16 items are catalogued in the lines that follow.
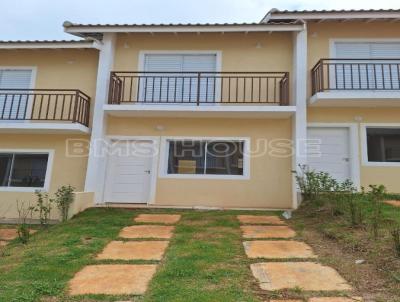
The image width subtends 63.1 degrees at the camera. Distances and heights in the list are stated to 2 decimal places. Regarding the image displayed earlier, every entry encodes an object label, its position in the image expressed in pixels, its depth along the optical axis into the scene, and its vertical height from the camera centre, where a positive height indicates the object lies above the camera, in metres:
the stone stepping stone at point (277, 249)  4.90 -0.79
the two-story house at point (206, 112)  9.70 +2.50
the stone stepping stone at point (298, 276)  3.66 -0.92
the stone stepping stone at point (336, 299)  3.30 -0.97
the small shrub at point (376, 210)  5.44 -0.09
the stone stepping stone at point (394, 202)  7.88 +0.08
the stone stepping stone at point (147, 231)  6.31 -0.78
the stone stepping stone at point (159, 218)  7.66 -0.60
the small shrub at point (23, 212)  9.29 -0.74
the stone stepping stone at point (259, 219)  7.49 -0.49
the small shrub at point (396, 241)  4.30 -0.47
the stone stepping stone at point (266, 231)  6.23 -0.64
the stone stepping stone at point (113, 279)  3.68 -1.08
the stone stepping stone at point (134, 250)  5.00 -0.94
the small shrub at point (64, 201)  8.45 -0.32
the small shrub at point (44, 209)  8.41 -0.58
